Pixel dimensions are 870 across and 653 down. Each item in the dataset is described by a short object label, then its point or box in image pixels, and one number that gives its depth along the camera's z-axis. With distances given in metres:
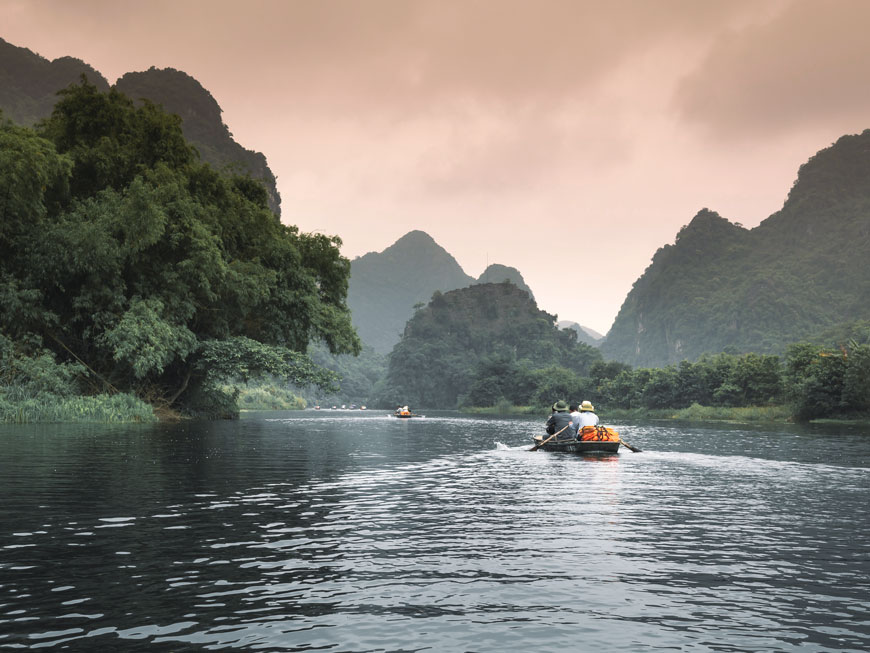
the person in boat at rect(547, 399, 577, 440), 26.87
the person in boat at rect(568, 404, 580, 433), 26.34
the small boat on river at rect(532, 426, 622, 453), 24.45
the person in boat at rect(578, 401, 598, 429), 25.19
